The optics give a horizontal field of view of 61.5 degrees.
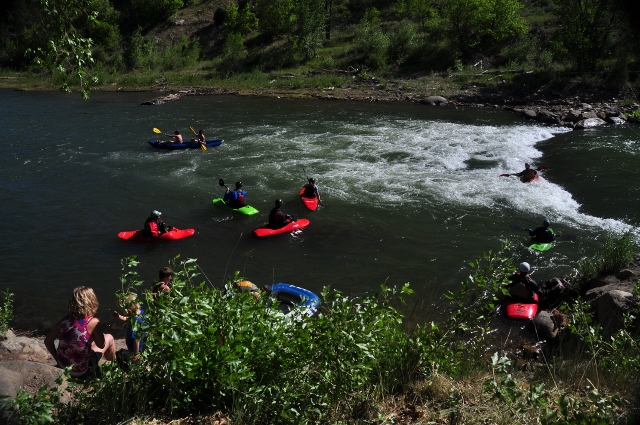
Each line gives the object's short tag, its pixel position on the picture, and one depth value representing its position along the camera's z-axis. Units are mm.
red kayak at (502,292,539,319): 8922
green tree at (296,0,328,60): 38125
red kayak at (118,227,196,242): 11867
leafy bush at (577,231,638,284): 9773
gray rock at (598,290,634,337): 7723
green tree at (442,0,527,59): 34406
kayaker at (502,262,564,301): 9180
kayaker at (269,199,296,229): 12334
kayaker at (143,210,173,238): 11773
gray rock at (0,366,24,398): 4793
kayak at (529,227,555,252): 11323
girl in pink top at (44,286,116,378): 4844
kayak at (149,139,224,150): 19344
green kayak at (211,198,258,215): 13445
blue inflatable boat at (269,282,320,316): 8859
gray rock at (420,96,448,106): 28734
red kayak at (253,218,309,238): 12227
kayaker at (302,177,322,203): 14086
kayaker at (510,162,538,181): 15477
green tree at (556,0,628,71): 29078
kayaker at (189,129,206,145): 19314
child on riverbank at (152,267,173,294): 6833
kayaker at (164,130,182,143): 19531
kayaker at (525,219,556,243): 11484
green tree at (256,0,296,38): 40656
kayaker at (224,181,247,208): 13445
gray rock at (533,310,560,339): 8441
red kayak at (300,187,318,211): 13805
